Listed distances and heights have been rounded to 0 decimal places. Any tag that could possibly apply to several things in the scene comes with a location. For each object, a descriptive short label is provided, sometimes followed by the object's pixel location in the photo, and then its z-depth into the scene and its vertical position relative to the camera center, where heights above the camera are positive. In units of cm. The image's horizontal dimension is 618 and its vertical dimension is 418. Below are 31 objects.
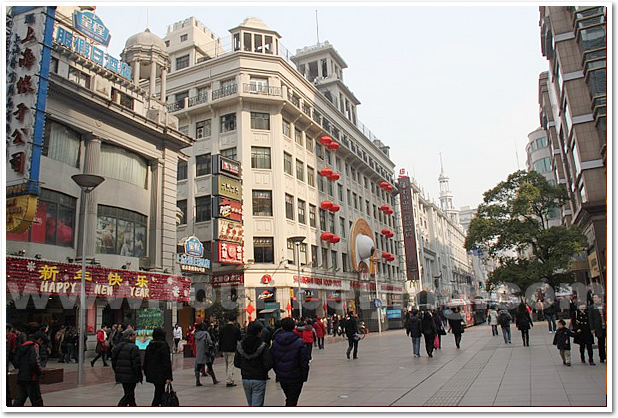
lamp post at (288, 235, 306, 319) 2942 +391
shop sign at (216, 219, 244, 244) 3086 +488
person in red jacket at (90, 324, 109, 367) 1842 -120
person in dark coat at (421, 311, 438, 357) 1674 -106
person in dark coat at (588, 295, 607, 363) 1195 -82
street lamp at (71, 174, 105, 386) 1299 +145
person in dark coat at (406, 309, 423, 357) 1678 -110
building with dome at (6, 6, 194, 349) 1498 +555
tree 3338 +430
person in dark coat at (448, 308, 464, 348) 1938 -116
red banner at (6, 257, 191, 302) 1728 +133
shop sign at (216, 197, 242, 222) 3095 +626
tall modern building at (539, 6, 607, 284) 2819 +1162
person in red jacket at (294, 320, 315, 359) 1645 -96
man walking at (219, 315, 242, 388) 1236 -82
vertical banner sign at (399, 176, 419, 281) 6088 +835
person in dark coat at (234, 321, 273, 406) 718 -87
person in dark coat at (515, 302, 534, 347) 1819 -101
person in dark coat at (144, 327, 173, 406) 819 -92
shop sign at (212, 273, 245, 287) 3394 +195
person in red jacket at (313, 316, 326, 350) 2372 -130
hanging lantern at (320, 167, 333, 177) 4281 +1132
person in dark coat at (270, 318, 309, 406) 702 -84
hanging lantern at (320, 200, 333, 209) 4219 +838
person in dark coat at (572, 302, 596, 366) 1223 -110
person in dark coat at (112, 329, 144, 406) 840 -93
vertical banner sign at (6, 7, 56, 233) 1444 +625
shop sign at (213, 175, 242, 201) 3092 +769
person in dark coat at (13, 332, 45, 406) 862 -97
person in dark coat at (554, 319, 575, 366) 1231 -118
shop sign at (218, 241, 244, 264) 3072 +347
